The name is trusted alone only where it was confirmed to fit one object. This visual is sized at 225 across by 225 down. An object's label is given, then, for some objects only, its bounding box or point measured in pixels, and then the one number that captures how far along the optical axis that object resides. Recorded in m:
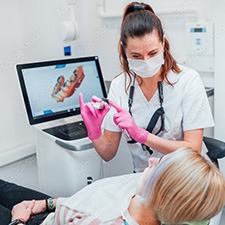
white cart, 1.97
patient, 1.00
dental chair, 1.73
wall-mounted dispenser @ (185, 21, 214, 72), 2.10
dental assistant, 1.62
